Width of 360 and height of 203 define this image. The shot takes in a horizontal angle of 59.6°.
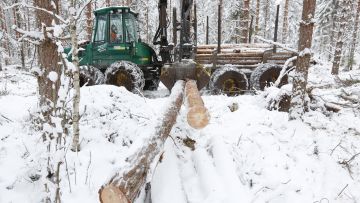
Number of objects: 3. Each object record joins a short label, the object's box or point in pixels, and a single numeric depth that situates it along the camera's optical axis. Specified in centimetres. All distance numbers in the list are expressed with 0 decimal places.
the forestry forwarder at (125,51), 998
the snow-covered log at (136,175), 267
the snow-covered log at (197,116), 477
